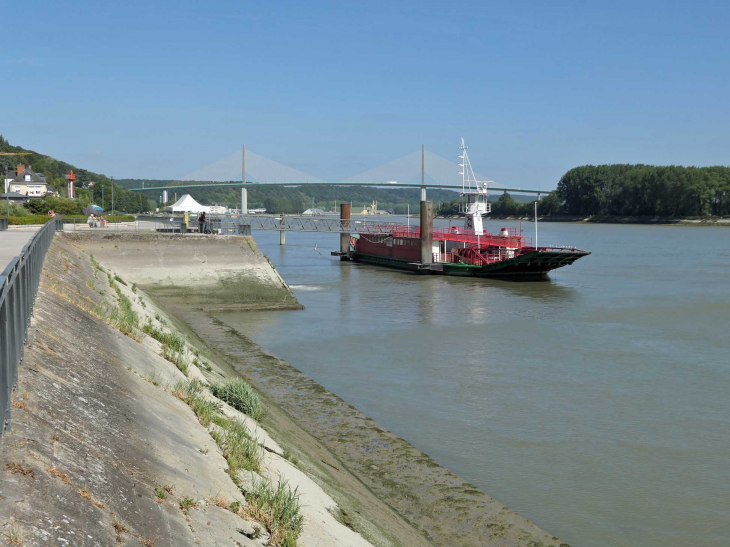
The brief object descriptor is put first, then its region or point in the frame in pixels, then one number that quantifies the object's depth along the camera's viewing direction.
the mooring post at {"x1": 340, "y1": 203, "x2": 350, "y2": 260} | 59.56
